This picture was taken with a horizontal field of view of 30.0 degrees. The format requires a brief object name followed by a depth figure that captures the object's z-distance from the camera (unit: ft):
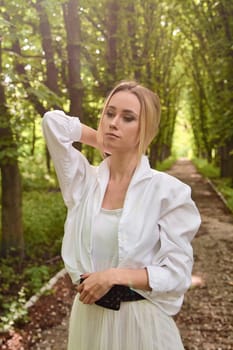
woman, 5.84
